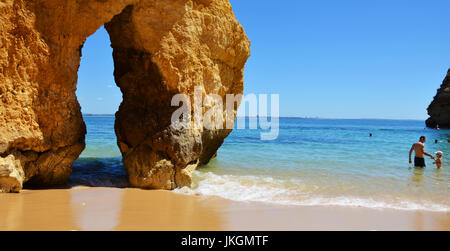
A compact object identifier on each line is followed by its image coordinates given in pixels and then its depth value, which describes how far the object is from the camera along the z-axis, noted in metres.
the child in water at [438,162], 10.49
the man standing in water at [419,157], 10.59
